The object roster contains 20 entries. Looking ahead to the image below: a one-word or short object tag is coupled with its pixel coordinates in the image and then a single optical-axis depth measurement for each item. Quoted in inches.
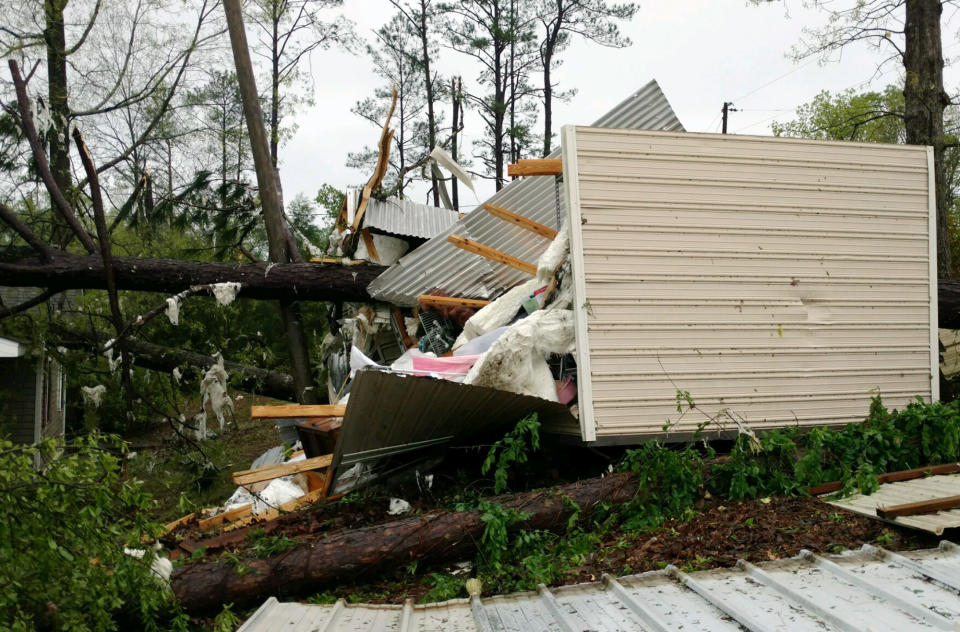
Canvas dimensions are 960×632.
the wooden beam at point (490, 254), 291.3
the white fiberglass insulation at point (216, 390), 329.7
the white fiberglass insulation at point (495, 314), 269.7
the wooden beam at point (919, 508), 173.0
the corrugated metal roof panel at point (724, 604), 123.9
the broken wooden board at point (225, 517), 245.8
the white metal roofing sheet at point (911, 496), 168.2
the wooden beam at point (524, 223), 301.1
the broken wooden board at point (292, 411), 253.6
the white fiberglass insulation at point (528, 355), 222.1
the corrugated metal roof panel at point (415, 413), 196.4
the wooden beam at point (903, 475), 215.3
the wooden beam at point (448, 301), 310.4
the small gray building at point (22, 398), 426.3
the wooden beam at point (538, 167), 253.0
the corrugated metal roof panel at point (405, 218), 372.5
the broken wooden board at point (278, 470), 256.5
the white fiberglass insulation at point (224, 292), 335.0
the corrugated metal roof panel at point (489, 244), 322.7
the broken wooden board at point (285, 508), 233.6
